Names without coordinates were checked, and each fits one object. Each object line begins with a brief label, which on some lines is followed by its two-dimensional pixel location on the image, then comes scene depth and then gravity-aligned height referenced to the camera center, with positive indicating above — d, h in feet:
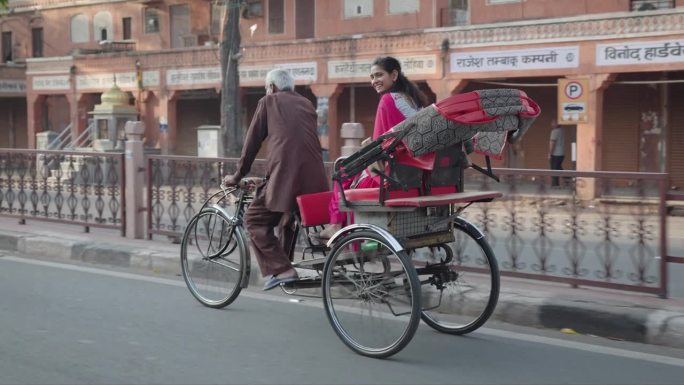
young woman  18.33 +1.13
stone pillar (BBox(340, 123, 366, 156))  27.22 +0.67
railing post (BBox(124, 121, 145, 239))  31.71 -0.94
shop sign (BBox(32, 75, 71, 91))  110.91 +9.94
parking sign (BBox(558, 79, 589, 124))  66.03 +4.44
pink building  66.08 +9.32
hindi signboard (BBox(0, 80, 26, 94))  122.42 +10.36
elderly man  19.56 -0.24
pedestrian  70.64 +0.70
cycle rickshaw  16.38 -1.46
